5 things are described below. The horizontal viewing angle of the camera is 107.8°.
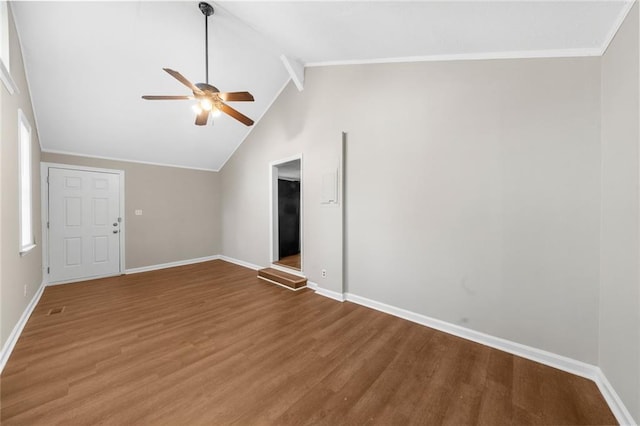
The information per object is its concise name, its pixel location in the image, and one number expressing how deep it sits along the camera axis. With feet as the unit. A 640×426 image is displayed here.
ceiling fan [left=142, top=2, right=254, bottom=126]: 7.54
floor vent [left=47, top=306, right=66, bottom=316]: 9.27
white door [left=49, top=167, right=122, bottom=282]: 12.88
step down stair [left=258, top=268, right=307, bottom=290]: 12.00
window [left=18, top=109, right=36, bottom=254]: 8.93
